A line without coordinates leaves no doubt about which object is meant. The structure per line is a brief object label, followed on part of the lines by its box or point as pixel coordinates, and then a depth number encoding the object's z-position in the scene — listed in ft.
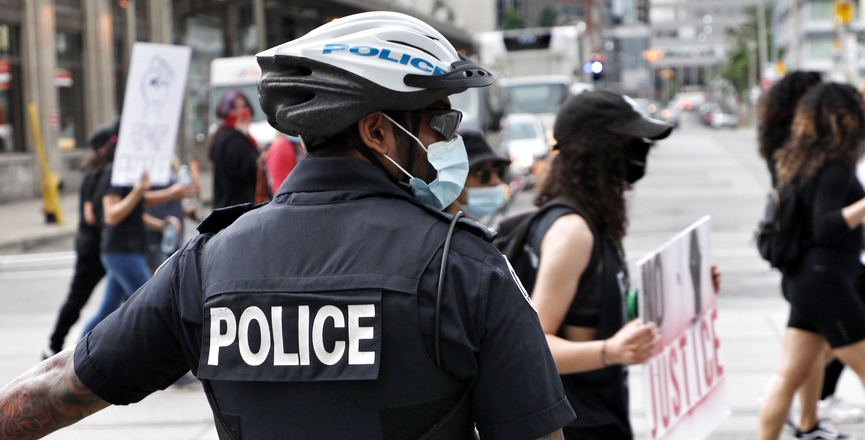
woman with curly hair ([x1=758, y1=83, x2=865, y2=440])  28.02
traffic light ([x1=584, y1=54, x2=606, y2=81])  123.80
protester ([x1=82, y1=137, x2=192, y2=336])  43.45
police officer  10.48
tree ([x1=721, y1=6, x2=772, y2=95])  581.12
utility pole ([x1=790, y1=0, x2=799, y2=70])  290.15
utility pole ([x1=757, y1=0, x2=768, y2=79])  475.56
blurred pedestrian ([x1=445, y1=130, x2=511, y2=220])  28.90
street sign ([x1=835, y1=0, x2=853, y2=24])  146.00
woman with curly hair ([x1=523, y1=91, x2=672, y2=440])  19.24
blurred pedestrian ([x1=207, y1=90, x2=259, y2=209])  47.47
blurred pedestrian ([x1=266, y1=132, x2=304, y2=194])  46.39
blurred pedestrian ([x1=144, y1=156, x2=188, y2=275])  48.67
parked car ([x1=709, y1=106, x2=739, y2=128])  519.60
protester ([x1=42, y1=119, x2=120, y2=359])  46.57
